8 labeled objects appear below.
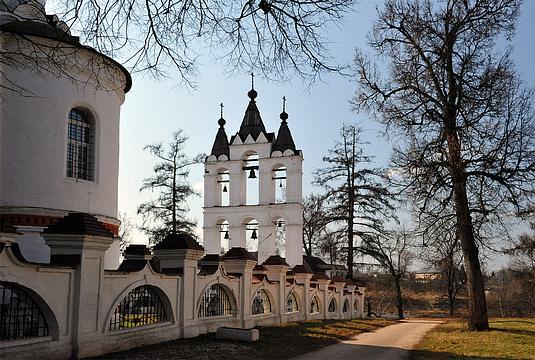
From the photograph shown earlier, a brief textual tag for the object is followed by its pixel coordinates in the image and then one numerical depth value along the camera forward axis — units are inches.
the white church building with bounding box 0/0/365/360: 362.0
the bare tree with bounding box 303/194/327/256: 1315.3
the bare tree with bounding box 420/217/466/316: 745.6
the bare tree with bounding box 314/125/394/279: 1278.3
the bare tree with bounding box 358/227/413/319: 1274.6
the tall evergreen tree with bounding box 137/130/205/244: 1224.2
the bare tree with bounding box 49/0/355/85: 242.7
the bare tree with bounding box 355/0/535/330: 699.4
